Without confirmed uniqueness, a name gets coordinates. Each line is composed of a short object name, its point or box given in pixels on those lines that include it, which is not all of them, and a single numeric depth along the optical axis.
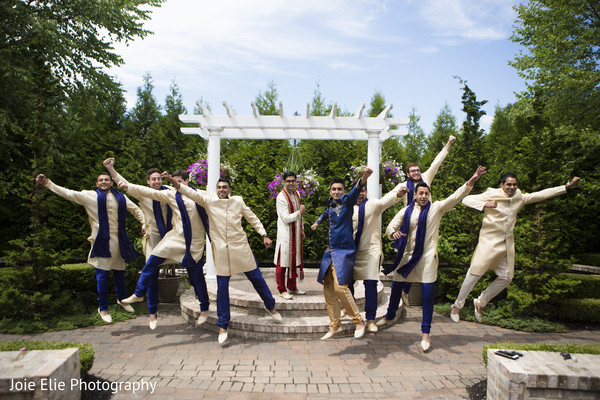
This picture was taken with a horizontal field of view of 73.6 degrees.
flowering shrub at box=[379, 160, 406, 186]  9.64
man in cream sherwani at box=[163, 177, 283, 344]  5.23
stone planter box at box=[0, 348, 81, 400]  2.93
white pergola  7.89
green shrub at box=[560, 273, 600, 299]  7.23
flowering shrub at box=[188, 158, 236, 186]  9.26
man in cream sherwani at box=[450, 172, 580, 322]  5.42
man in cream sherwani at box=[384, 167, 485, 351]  4.99
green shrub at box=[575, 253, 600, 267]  12.37
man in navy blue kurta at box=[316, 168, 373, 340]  4.75
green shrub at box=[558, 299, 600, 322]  6.56
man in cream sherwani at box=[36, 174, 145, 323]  6.05
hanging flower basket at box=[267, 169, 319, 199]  8.74
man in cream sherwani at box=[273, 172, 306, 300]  6.30
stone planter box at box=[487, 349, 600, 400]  3.06
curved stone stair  5.40
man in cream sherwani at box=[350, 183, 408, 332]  5.05
